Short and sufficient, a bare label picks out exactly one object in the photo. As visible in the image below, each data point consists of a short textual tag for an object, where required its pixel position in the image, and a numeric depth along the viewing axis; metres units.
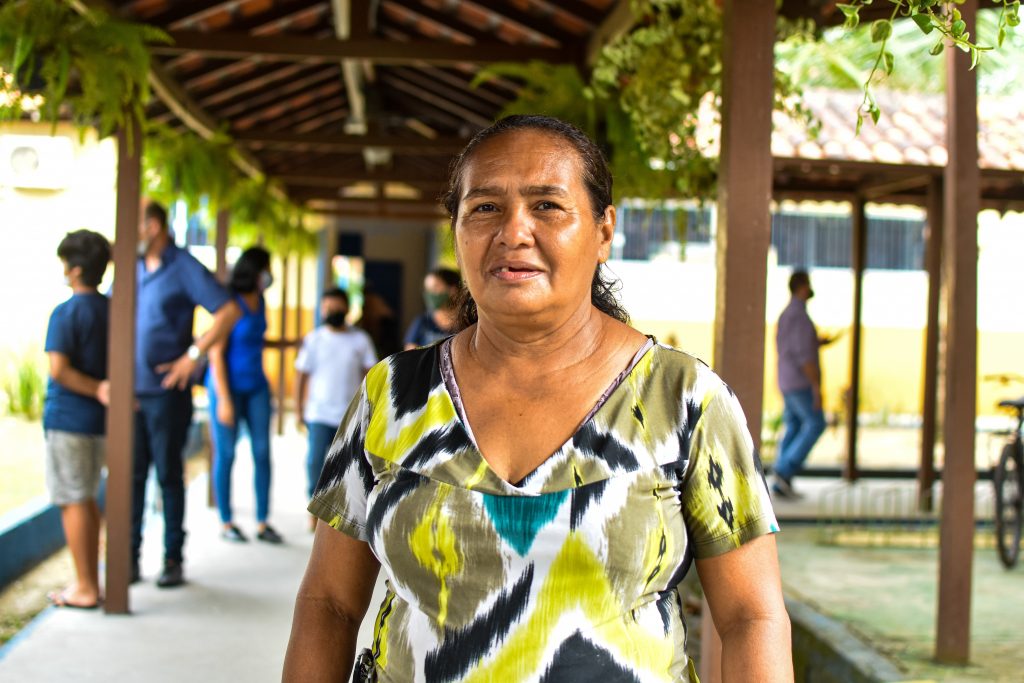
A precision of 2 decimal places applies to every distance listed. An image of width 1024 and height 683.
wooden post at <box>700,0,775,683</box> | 3.54
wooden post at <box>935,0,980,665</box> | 4.14
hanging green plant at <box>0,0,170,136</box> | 4.05
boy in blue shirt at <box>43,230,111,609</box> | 4.97
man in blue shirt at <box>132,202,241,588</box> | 5.39
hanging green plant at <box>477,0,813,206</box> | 4.26
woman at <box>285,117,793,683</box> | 1.60
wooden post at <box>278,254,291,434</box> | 11.95
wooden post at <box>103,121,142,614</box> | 4.94
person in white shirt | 6.66
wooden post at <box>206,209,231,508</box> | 9.55
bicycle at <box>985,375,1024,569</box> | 6.75
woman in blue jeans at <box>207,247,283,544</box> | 6.48
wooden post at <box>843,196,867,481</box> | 10.03
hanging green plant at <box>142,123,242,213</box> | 6.98
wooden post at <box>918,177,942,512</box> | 9.15
